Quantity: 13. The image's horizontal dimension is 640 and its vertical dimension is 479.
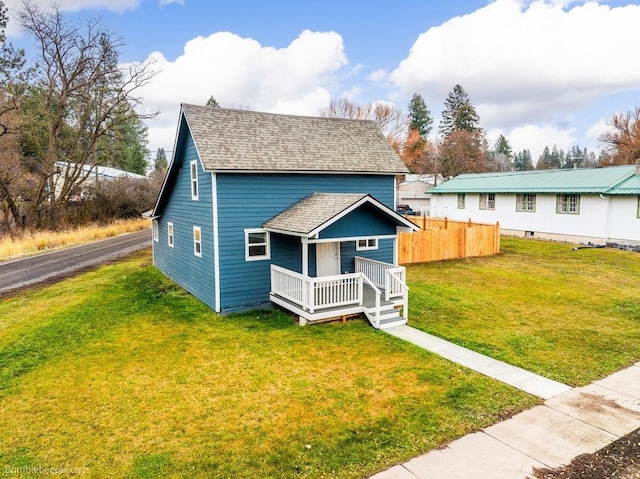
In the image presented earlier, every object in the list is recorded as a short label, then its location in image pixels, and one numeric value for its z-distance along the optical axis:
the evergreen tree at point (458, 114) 67.88
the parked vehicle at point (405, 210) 43.42
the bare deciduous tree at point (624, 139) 50.75
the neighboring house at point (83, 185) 36.51
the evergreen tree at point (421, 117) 73.31
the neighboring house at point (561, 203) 24.22
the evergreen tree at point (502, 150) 104.81
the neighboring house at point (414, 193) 51.71
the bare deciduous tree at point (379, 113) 53.56
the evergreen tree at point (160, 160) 93.64
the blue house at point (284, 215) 11.97
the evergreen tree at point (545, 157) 99.33
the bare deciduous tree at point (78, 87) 30.45
